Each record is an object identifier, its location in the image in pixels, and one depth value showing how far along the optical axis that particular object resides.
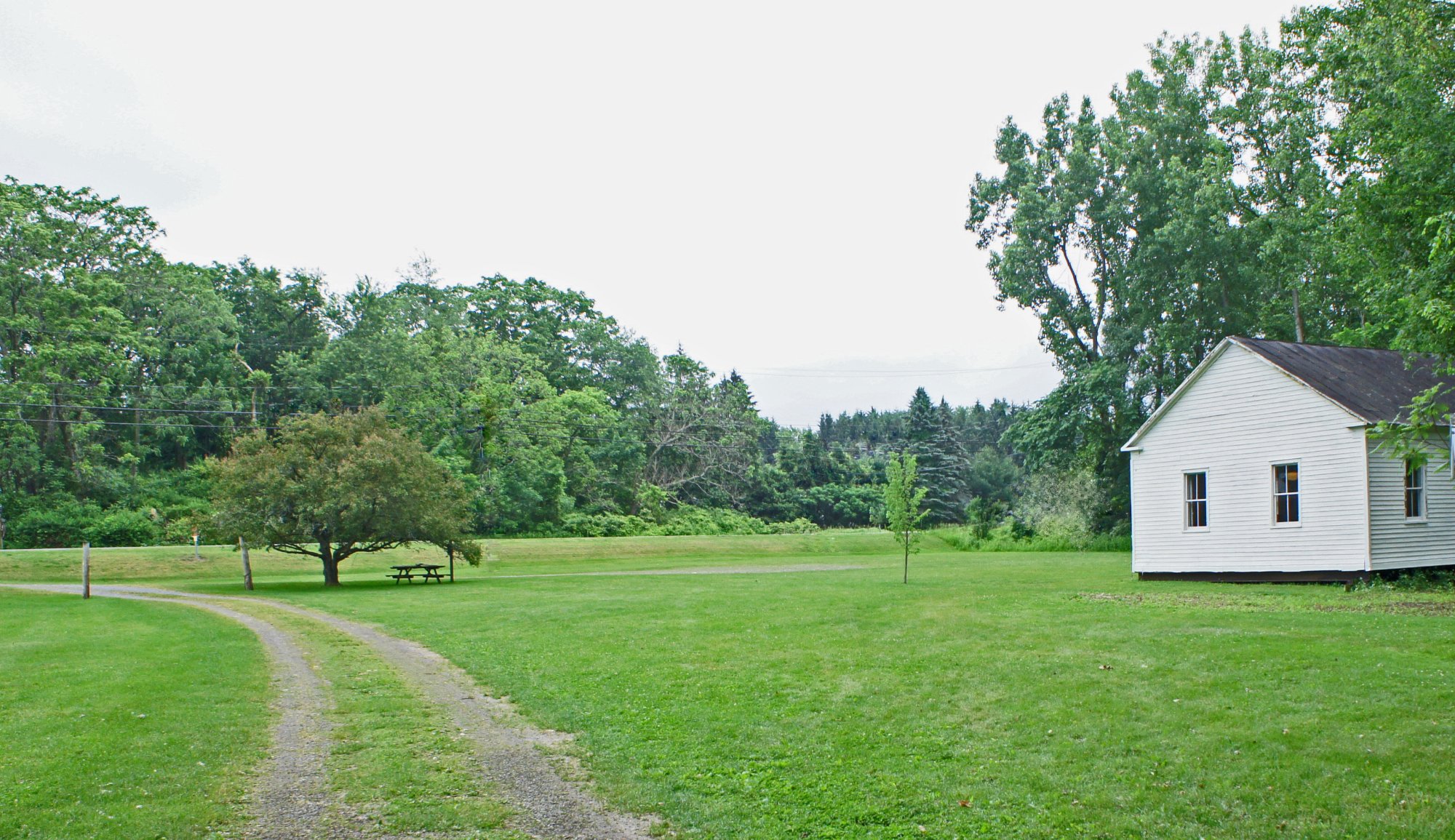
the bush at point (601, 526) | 53.72
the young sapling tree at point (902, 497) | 22.45
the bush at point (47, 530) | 43.62
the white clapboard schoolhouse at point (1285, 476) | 20.34
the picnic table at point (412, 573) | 29.98
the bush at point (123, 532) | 43.19
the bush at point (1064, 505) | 43.03
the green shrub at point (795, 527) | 62.59
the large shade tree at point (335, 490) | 27.45
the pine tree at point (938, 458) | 73.56
